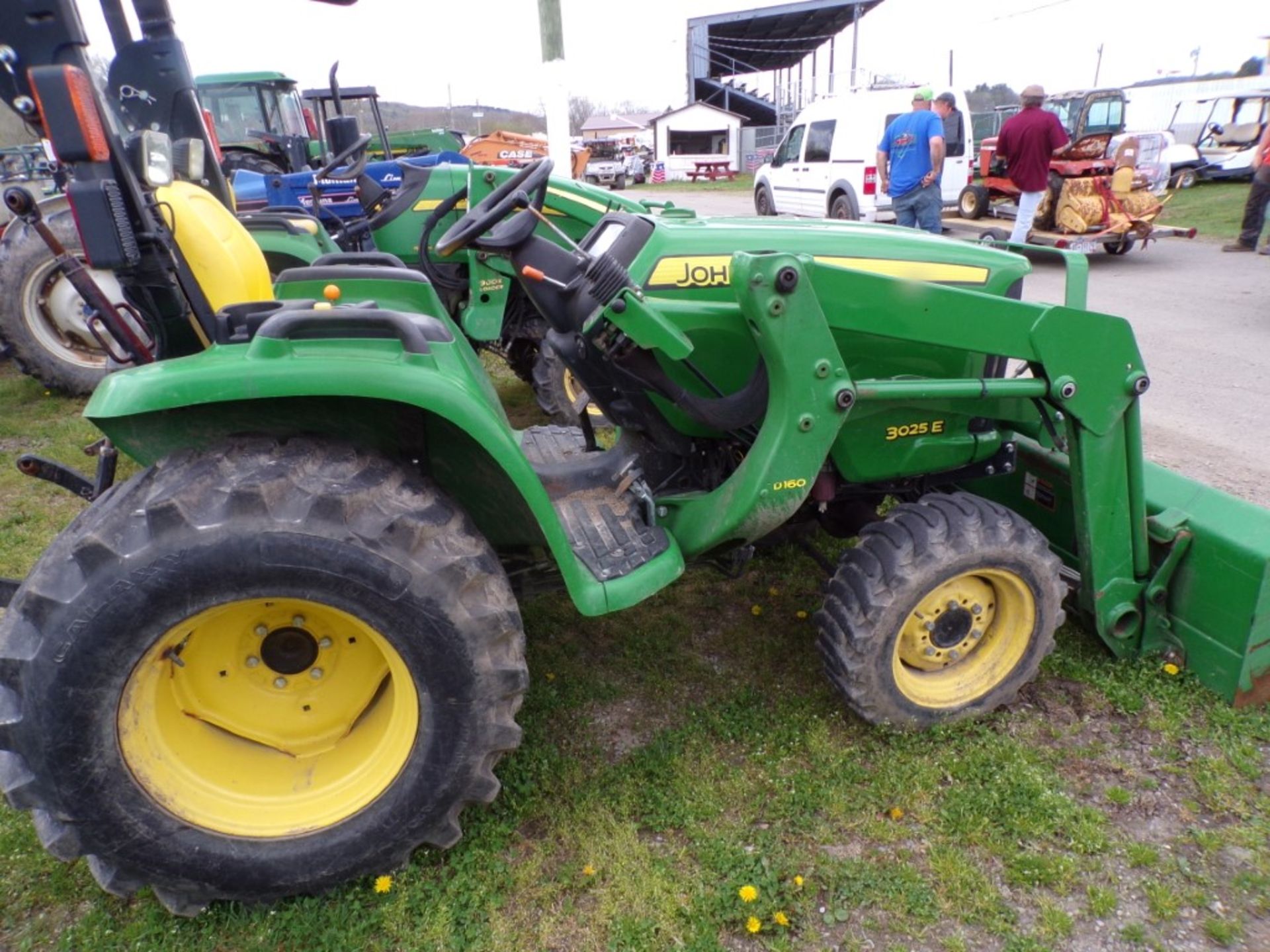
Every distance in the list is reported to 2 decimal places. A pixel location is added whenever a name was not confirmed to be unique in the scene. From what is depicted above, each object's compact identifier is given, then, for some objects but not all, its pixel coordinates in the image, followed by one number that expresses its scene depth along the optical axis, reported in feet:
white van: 40.70
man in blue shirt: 27.43
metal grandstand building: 106.73
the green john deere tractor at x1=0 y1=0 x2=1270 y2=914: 5.89
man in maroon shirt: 29.94
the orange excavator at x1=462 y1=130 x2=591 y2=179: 58.49
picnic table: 106.42
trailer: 33.96
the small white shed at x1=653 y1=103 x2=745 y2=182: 116.57
